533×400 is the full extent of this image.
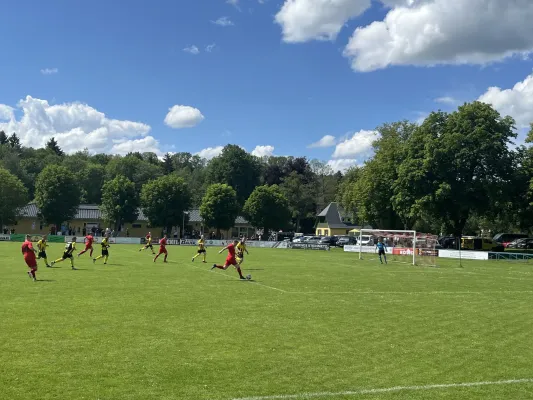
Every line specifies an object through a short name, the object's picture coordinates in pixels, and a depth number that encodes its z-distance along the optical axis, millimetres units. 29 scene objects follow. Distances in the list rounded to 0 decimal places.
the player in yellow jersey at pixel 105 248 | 32594
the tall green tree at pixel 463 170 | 57438
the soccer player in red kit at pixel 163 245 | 34988
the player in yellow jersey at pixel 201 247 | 36344
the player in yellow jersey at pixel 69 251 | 28359
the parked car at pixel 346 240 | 78356
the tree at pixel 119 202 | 92625
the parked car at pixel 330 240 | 80525
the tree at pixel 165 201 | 91375
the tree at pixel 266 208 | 93500
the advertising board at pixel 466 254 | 53312
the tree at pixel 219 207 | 90250
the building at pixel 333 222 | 113619
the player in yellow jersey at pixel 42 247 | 28078
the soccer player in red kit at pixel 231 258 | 23773
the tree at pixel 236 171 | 112812
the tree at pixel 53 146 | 145625
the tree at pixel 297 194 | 111125
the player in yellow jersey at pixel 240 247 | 28422
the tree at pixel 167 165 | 144200
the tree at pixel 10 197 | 85125
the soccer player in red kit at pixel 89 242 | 35119
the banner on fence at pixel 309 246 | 69062
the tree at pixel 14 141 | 145100
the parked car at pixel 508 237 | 85444
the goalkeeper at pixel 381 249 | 42281
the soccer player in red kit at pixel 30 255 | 21595
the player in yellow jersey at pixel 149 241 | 44350
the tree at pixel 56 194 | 89938
